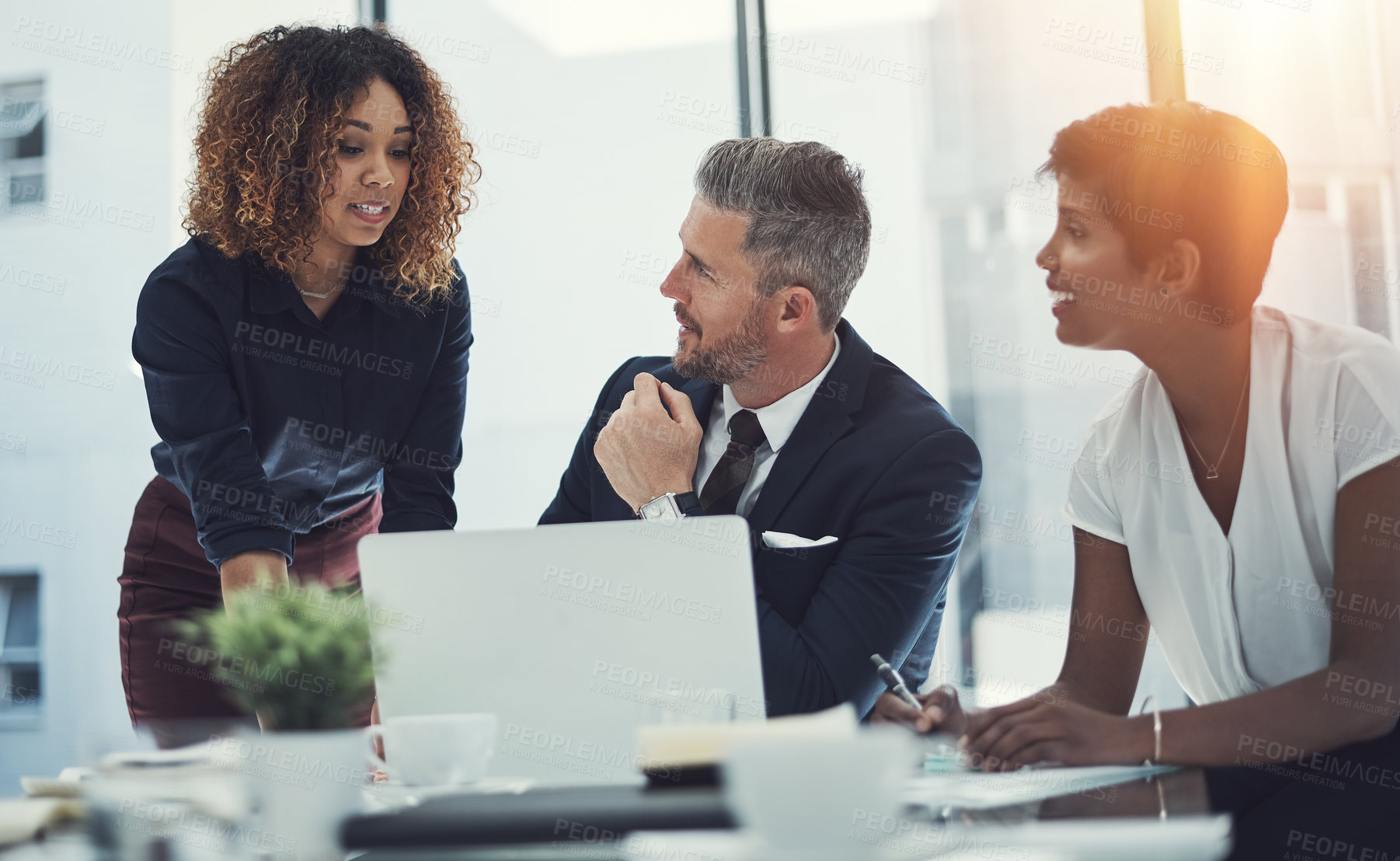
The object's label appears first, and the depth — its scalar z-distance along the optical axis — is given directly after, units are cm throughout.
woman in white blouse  136
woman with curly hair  187
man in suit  161
